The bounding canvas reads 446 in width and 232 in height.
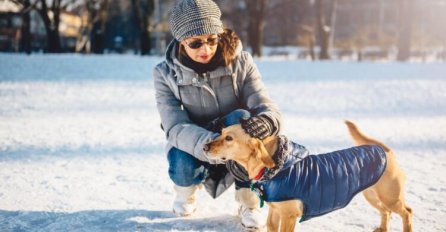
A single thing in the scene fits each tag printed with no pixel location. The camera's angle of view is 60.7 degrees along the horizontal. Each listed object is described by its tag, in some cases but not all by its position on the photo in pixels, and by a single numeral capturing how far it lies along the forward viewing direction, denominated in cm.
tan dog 238
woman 275
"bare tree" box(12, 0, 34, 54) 2186
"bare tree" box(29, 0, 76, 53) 2106
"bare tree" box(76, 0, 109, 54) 2772
